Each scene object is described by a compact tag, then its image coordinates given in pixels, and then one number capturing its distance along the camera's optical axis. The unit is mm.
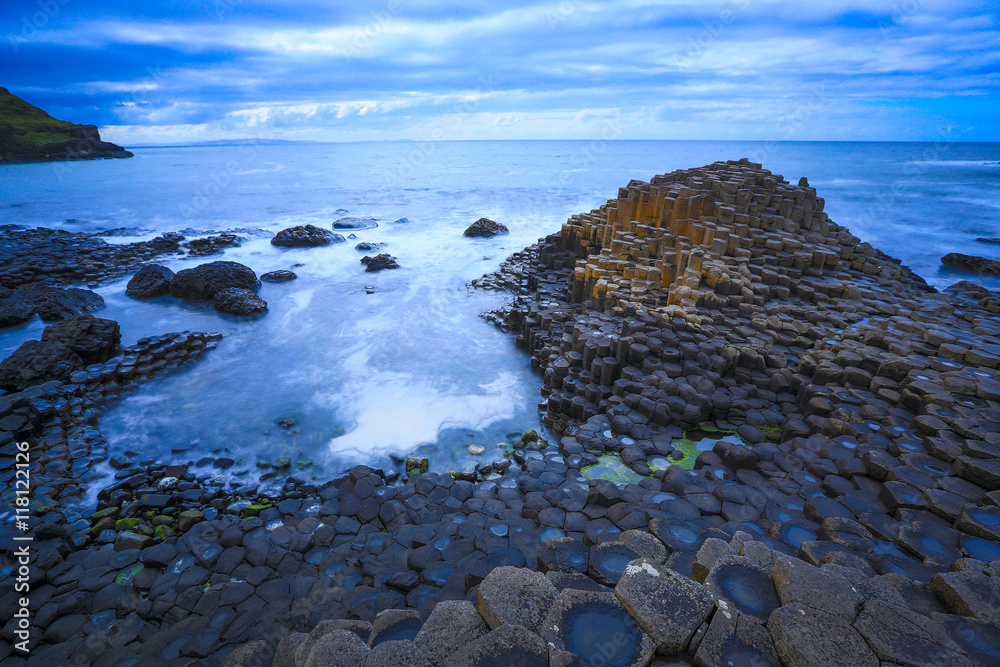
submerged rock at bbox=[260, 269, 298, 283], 17922
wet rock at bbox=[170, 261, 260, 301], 15211
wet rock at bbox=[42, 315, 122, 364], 10461
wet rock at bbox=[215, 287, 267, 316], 14305
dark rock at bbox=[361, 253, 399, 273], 19641
